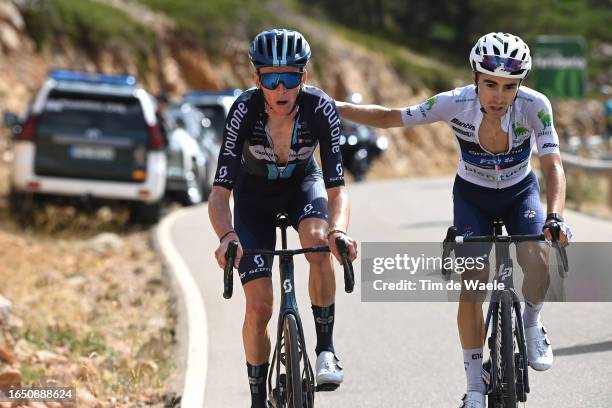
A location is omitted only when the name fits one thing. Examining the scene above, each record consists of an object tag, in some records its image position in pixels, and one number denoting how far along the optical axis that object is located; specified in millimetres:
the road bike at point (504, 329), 13133
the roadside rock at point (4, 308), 21516
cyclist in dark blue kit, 13352
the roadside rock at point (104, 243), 33109
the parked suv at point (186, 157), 41781
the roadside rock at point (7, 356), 18719
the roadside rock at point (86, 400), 15945
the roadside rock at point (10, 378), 16609
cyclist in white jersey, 13914
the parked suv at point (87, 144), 34969
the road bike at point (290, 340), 12602
